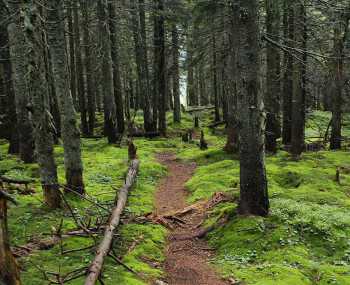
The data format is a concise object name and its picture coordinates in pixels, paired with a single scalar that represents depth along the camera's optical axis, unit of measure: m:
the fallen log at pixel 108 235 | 6.03
